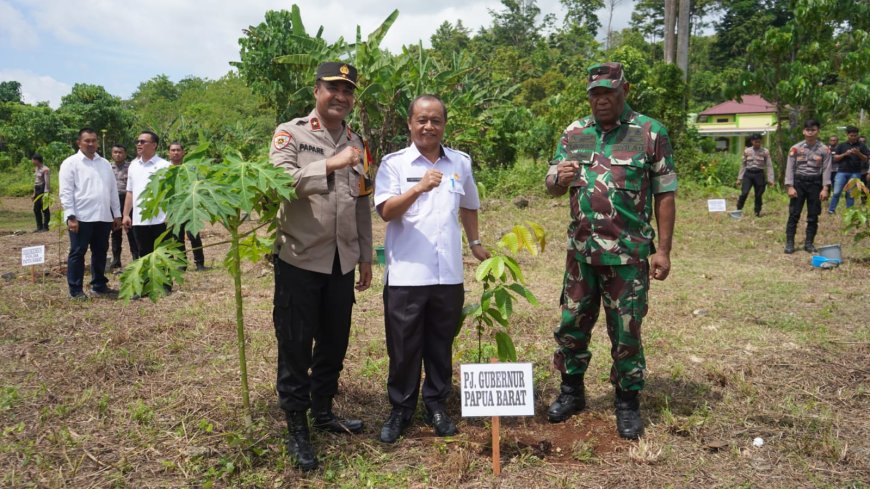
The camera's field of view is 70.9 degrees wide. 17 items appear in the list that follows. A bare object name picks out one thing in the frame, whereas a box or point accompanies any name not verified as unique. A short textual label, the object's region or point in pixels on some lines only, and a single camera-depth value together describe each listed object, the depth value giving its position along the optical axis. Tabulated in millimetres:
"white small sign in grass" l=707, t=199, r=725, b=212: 11203
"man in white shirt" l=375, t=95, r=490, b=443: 3051
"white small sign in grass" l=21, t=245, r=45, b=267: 6613
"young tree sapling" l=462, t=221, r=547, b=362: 3123
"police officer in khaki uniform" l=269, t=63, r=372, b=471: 2873
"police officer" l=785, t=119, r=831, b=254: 8102
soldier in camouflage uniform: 3104
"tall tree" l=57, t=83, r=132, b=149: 25625
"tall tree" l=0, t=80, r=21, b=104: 43125
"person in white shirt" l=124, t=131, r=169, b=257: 6254
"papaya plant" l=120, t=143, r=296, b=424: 2539
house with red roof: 36781
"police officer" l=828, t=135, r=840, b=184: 11206
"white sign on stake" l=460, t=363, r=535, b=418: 2795
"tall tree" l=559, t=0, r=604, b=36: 51656
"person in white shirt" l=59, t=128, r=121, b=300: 6180
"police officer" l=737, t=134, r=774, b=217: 11305
